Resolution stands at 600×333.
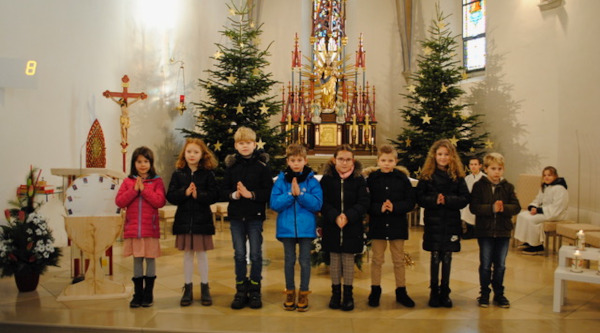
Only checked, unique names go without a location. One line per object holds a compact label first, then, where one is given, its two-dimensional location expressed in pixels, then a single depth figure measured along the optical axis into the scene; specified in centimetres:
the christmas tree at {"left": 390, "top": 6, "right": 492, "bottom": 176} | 979
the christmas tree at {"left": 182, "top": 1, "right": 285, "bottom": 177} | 930
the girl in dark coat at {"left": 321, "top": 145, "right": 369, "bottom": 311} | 403
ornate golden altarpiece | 1176
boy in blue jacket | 402
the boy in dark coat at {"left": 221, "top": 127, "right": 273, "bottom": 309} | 418
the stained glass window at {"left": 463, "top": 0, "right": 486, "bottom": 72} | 1125
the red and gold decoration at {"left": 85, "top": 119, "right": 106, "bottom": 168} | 709
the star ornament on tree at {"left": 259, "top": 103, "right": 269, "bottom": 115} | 941
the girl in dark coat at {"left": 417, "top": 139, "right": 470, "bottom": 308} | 418
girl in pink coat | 416
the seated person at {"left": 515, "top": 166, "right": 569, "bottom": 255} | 663
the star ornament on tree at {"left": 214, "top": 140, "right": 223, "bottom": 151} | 913
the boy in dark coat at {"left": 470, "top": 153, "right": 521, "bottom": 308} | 425
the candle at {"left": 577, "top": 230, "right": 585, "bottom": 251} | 426
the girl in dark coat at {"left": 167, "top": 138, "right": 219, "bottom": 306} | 416
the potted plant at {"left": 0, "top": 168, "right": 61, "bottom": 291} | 452
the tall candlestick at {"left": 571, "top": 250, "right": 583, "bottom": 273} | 411
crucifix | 755
